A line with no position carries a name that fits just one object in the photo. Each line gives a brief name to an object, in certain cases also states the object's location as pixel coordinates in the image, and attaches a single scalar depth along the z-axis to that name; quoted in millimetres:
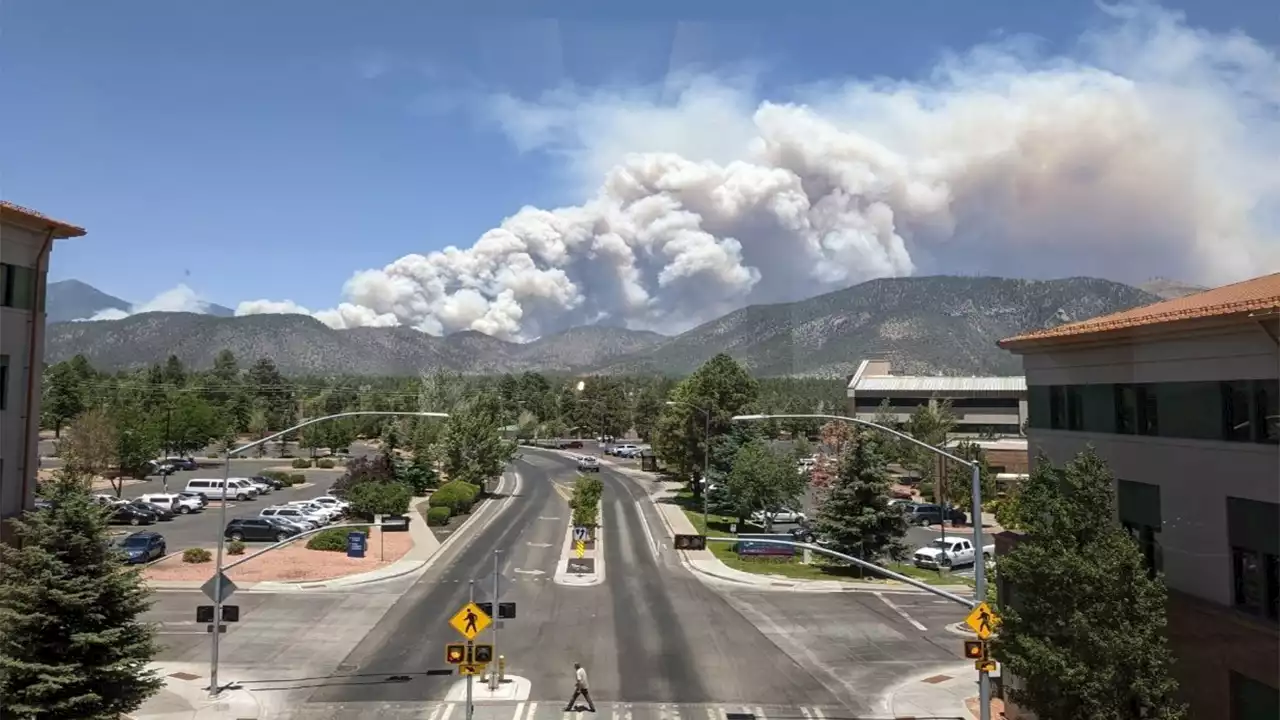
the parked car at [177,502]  64812
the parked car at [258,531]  54719
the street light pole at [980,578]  20703
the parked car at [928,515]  70312
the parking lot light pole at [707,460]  62372
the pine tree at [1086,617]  17172
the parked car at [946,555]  51281
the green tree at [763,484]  58625
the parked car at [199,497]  68275
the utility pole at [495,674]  26000
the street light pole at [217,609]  25480
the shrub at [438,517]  62112
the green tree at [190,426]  101438
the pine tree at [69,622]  18641
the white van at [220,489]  74000
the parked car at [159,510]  61469
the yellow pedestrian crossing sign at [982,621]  20641
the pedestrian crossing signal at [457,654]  22859
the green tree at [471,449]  77312
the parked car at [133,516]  59469
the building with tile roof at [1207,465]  17172
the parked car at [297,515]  57812
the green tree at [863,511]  48719
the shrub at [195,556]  46750
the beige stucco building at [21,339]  21328
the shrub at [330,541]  51750
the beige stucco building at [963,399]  122938
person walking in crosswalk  24125
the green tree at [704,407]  77125
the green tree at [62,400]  105712
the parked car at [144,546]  45625
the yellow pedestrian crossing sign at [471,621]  23031
